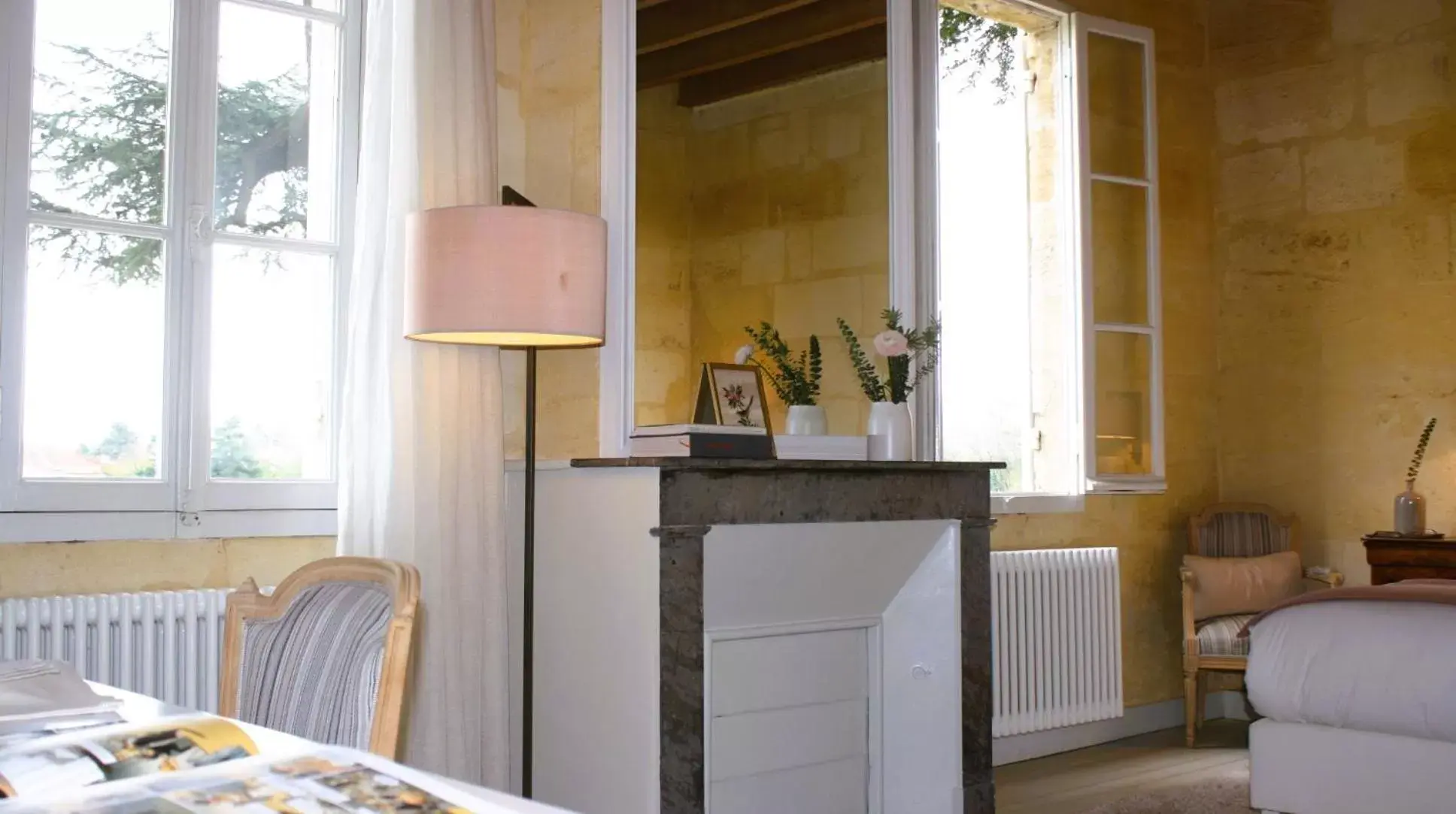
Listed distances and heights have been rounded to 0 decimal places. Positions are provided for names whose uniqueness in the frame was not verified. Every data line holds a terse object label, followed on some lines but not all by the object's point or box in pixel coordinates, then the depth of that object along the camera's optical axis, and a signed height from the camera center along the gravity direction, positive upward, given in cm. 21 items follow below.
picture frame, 337 +17
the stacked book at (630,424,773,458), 306 +5
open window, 491 +75
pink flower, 369 +33
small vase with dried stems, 487 -19
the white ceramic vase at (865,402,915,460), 370 +8
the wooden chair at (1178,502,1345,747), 522 -28
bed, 329 -62
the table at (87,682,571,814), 115 -30
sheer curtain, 302 +11
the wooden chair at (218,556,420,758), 174 -26
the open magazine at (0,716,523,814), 111 -28
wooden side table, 473 -35
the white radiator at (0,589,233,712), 269 -36
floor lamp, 264 +38
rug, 388 -101
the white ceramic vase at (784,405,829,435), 361 +11
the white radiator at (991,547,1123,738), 461 -64
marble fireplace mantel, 291 -31
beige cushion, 499 -46
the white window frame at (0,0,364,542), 280 +25
